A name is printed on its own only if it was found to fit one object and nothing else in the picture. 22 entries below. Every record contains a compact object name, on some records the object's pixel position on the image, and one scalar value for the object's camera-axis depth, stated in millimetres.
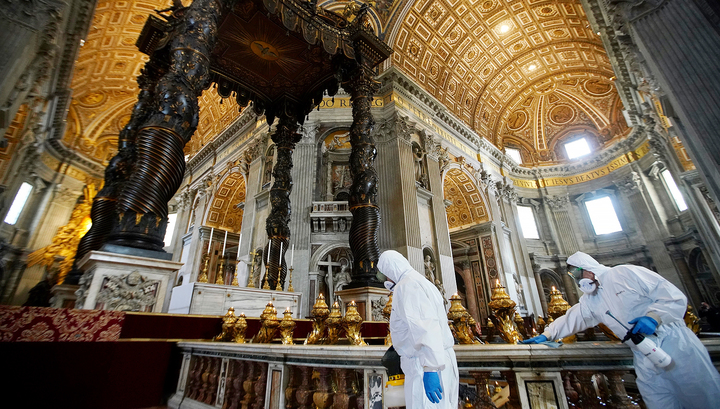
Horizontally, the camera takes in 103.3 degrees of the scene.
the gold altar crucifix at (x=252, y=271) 9266
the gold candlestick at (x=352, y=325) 2258
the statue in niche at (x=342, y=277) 9055
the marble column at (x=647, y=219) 13797
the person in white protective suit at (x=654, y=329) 1434
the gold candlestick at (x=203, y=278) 4549
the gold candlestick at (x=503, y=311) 1873
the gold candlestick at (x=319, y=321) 2392
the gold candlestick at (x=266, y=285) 5220
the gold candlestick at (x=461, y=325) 1974
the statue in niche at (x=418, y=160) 11639
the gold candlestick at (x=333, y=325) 2199
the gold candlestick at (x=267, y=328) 2512
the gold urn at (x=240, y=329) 2676
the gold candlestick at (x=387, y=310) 2465
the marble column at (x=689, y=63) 3803
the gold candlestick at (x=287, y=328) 2396
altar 4109
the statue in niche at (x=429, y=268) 9648
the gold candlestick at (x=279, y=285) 5430
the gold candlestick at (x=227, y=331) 2836
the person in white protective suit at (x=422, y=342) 1274
